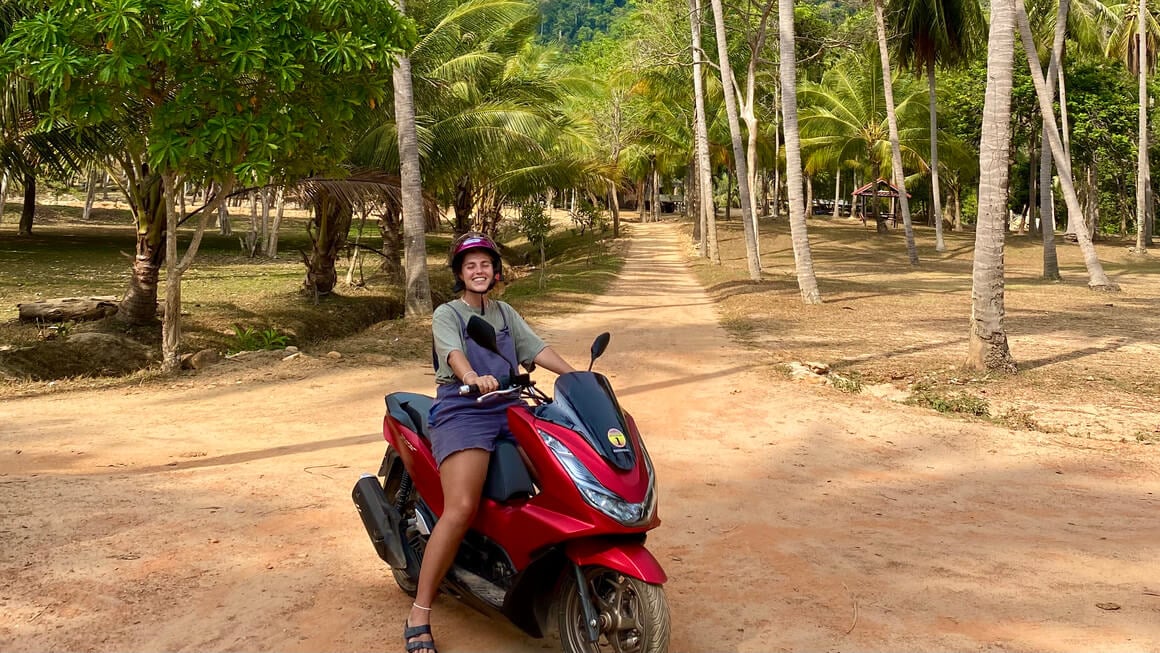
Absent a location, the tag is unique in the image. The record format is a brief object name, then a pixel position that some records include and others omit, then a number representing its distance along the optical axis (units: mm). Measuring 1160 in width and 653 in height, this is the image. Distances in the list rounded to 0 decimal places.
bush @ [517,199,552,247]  24422
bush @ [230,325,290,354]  12141
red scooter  3018
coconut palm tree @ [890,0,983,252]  28188
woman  3328
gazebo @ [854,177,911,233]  38625
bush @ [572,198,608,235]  36500
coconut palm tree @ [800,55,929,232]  38625
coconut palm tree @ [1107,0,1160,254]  27133
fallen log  13250
